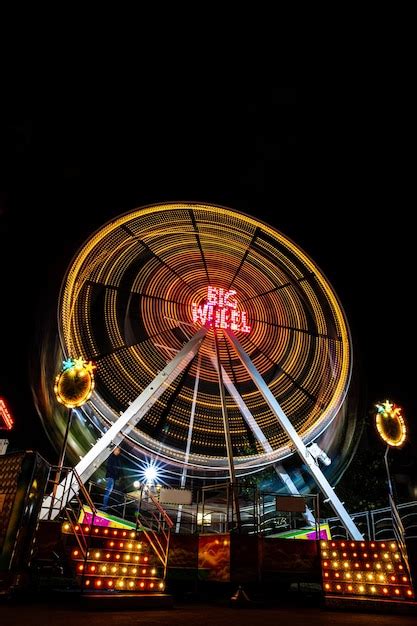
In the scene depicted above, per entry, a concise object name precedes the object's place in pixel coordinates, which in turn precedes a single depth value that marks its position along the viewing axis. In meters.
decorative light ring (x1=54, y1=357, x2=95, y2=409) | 10.98
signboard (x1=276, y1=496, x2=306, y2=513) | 8.92
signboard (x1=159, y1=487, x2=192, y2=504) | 9.22
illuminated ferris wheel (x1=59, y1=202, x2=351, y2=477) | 15.21
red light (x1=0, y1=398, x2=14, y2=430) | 18.17
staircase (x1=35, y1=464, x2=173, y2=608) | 6.02
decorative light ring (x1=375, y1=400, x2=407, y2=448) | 11.57
